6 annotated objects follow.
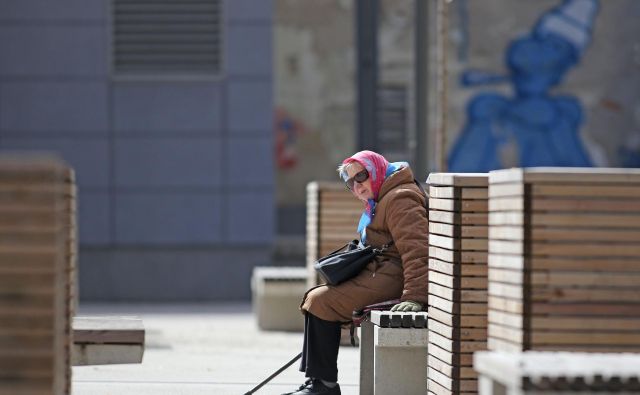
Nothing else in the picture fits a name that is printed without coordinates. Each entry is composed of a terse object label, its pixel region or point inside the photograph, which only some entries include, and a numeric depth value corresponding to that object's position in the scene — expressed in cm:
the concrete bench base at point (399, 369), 1820
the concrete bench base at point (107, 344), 2239
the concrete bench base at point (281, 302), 3337
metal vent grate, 4969
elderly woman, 1856
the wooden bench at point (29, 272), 1202
